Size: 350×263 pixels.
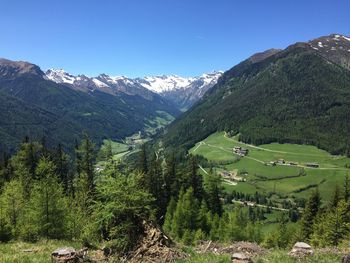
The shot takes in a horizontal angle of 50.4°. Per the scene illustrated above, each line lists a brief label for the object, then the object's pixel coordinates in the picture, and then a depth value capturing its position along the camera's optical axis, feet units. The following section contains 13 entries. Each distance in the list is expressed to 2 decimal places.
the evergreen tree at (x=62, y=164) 300.20
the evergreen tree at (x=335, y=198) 236.43
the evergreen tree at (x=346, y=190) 236.86
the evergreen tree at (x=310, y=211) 232.94
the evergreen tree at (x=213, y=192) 279.69
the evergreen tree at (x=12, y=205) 133.69
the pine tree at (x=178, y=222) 209.56
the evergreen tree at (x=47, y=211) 115.03
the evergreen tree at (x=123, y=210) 66.64
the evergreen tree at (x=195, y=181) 285.23
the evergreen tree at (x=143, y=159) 310.45
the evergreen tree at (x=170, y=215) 224.33
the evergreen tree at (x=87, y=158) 235.75
